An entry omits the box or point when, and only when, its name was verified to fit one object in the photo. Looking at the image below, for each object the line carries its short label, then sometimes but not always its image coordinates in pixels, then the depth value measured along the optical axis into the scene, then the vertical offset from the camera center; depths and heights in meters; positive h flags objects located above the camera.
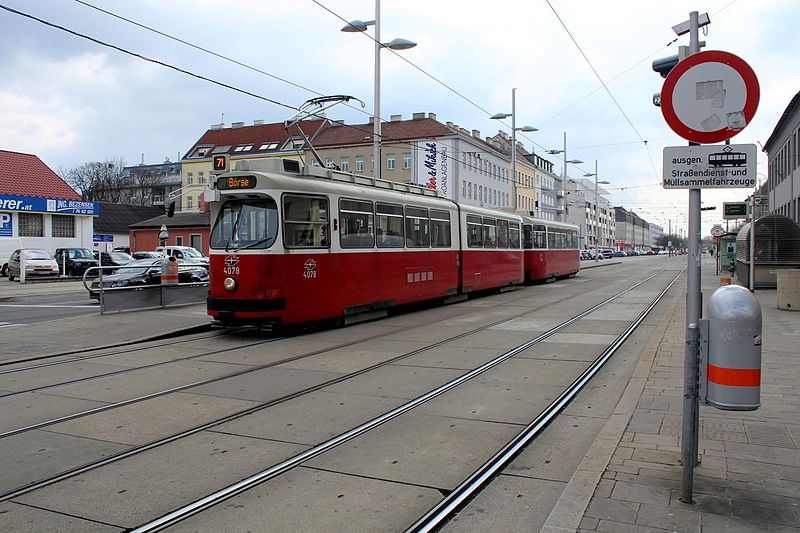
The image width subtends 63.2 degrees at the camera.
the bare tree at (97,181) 90.00 +10.66
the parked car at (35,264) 33.62 -0.35
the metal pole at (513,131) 41.57 +8.03
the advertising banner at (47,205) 43.44 +3.66
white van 41.88 +0.66
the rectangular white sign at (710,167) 4.00 +0.57
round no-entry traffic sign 4.00 +1.01
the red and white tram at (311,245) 11.84 +0.26
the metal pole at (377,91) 22.42 +5.80
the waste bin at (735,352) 3.92 -0.58
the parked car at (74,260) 37.46 -0.17
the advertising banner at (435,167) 65.56 +9.30
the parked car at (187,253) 31.52 +0.21
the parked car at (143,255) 42.20 +0.15
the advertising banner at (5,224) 43.19 +2.18
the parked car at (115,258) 34.29 -0.05
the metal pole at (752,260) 22.45 -0.11
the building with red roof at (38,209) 43.75 +3.38
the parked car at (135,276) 19.77 -0.59
